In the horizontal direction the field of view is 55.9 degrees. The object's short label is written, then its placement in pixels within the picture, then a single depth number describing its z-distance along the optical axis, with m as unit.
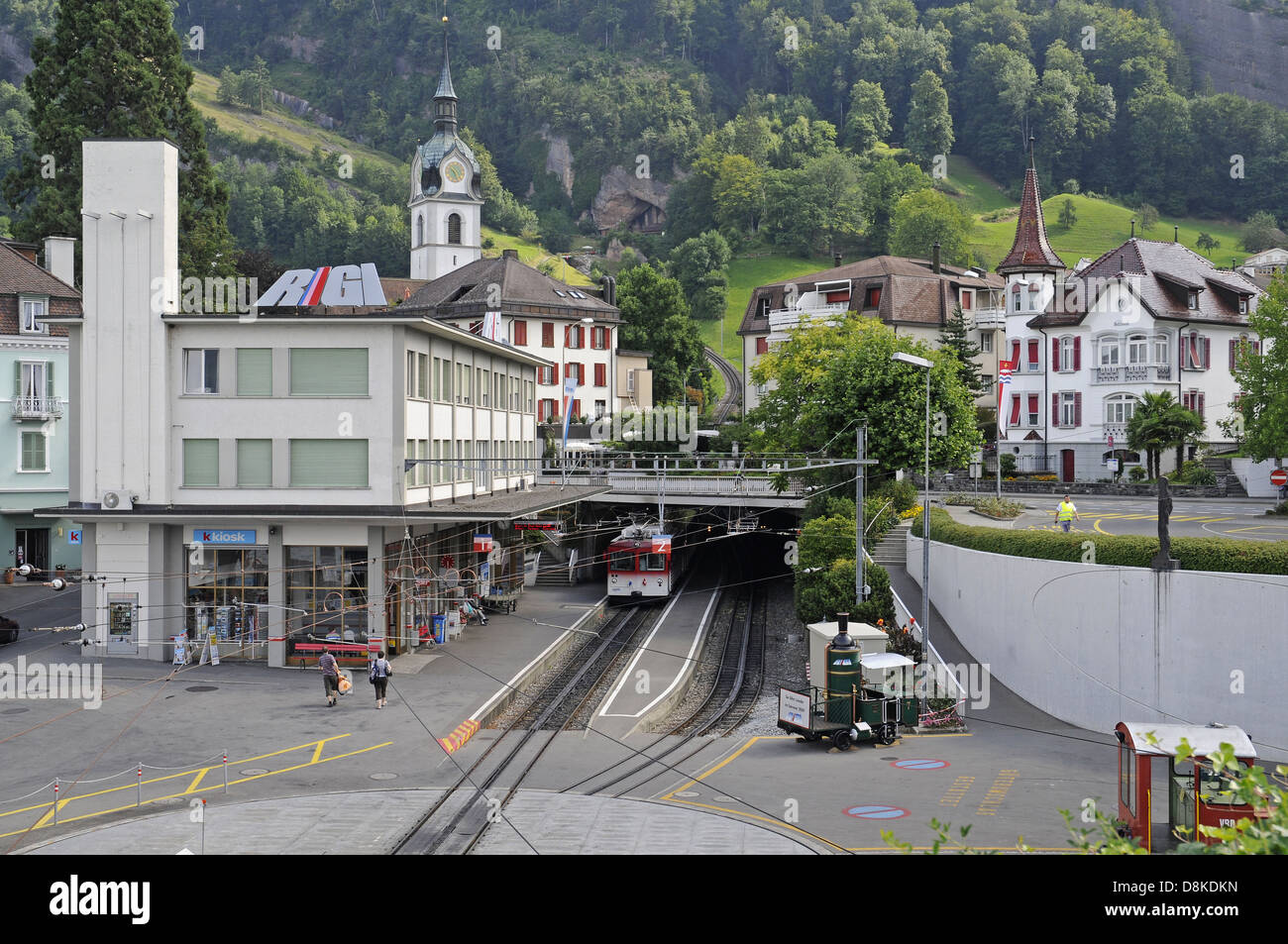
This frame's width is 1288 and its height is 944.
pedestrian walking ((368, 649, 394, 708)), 30.97
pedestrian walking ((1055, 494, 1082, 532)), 36.21
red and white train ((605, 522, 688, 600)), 51.22
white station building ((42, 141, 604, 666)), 36.22
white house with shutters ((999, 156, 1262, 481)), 65.38
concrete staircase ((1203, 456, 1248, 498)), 53.72
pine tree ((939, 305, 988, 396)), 72.12
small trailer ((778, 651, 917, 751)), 27.41
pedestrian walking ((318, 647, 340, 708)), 31.16
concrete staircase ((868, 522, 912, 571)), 45.88
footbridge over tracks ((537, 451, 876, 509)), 53.12
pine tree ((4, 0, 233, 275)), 64.31
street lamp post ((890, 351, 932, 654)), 31.28
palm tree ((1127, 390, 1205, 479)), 57.66
